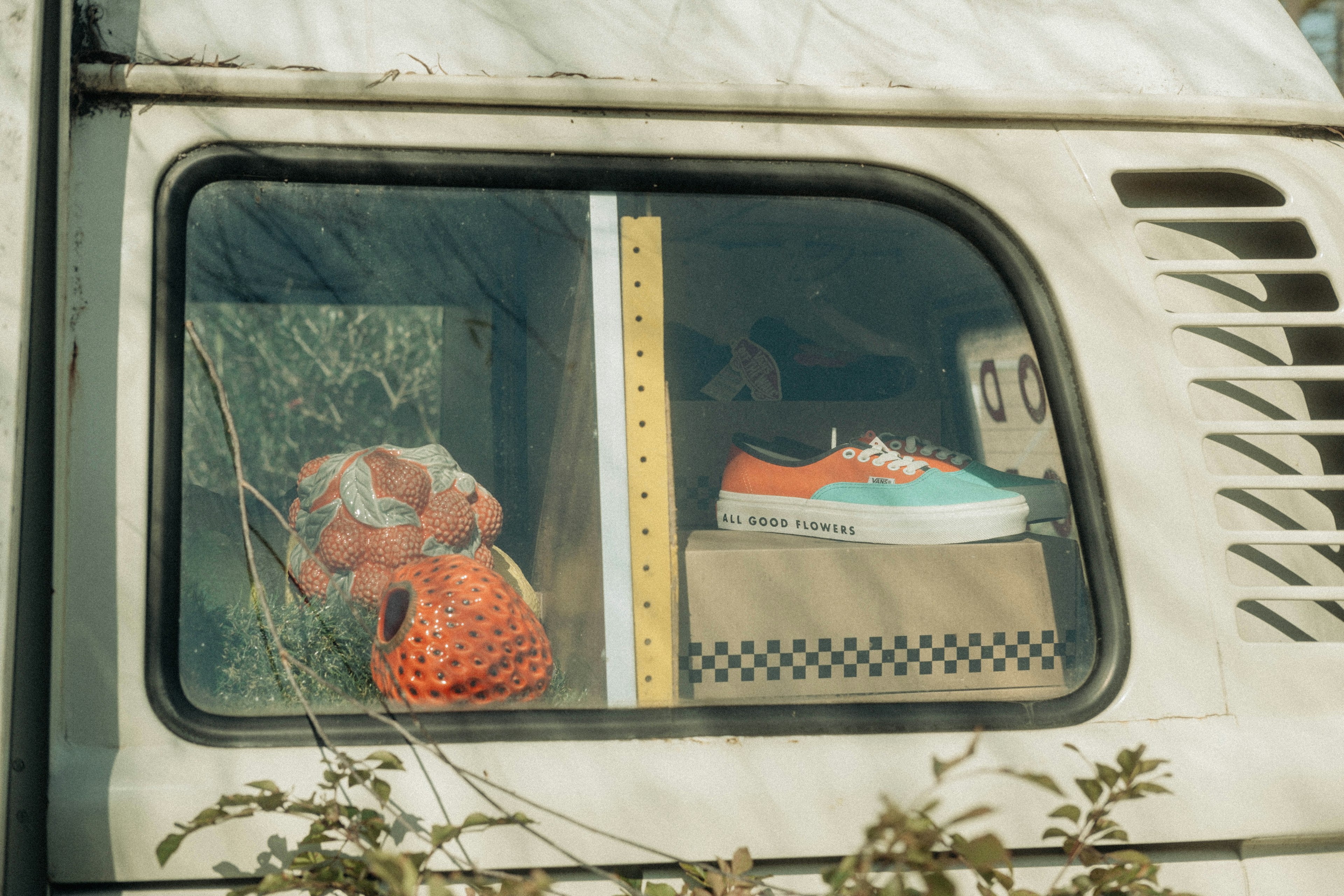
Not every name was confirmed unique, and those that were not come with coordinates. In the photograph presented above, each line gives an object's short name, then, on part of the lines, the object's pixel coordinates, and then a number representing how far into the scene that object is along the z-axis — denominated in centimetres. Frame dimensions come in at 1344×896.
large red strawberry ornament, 120
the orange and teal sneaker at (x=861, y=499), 138
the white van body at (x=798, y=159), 111
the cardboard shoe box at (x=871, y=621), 128
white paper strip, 127
